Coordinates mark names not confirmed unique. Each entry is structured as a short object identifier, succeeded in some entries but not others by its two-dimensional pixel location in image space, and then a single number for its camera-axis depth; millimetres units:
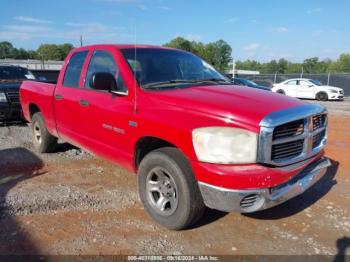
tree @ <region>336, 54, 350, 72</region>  101288
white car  23566
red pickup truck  3191
